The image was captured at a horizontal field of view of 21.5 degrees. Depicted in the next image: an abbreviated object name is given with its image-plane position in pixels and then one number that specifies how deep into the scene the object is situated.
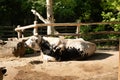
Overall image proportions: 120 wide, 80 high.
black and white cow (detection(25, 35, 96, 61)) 9.68
